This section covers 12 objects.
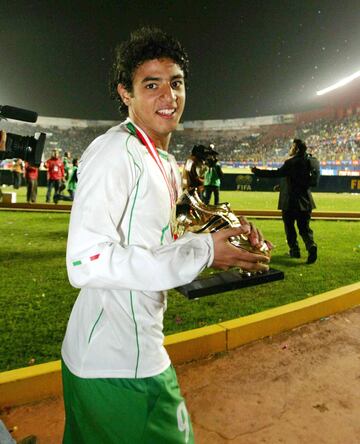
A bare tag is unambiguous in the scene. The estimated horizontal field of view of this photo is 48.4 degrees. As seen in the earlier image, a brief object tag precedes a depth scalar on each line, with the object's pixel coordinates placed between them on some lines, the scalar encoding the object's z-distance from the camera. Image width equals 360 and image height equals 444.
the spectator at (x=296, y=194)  6.46
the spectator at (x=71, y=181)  14.45
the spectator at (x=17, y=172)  21.30
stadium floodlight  36.69
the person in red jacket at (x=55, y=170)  14.09
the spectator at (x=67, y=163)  14.98
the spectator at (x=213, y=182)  11.95
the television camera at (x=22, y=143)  1.87
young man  1.09
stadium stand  45.19
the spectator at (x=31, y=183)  13.97
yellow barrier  2.69
